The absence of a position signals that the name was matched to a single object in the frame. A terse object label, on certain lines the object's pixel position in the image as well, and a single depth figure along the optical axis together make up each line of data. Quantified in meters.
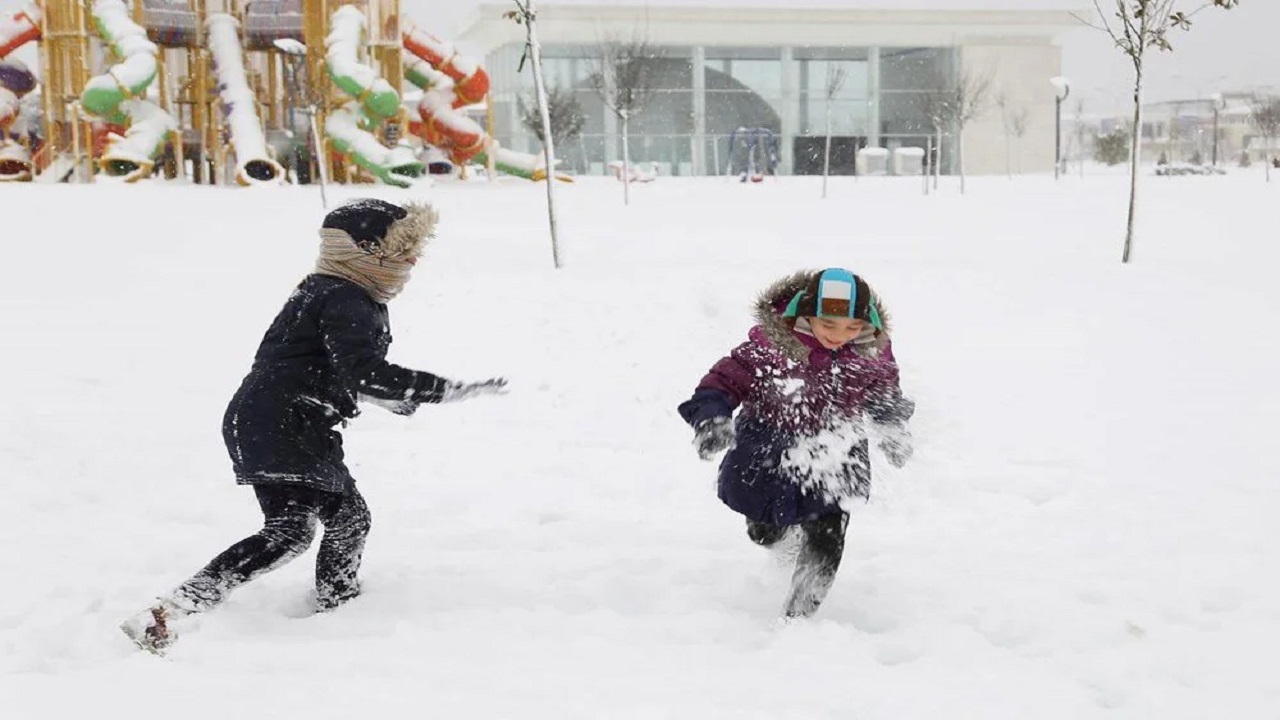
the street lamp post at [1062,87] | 34.68
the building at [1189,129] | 81.06
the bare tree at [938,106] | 38.33
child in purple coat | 3.72
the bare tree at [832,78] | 34.28
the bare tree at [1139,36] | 14.52
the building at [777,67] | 48.94
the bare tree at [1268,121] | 41.88
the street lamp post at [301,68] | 20.86
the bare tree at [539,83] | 14.02
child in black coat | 3.57
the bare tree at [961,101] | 36.88
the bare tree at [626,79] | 27.05
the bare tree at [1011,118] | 47.71
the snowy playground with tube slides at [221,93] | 23.39
